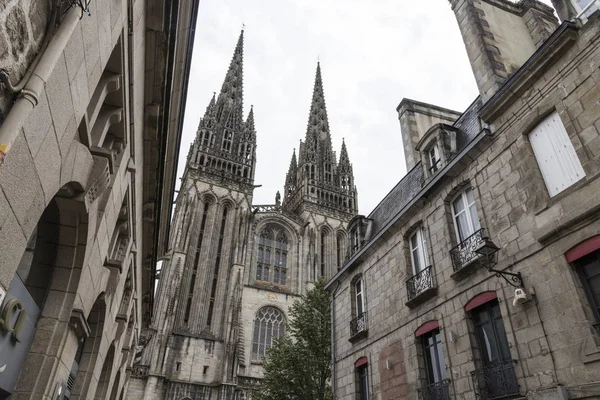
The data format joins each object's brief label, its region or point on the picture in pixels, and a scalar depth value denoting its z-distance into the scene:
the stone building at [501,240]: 6.45
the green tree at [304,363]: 19.61
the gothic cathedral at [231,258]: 32.59
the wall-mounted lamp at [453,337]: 8.53
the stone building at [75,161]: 3.54
